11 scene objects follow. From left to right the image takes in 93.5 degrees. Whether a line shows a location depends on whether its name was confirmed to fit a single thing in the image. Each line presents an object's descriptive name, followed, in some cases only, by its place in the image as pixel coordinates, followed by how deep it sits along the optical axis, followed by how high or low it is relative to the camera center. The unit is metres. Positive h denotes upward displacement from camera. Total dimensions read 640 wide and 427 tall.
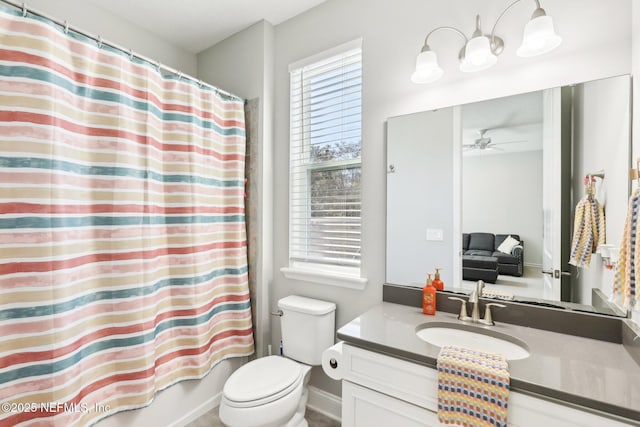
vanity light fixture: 1.16 +0.69
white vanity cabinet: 0.87 -0.64
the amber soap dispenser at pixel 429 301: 1.46 -0.44
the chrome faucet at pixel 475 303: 1.36 -0.42
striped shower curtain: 1.16 -0.09
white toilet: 1.41 -0.88
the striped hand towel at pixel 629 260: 0.89 -0.15
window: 1.89 +0.33
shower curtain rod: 1.17 +0.79
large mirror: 1.20 +0.09
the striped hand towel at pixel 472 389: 0.90 -0.55
